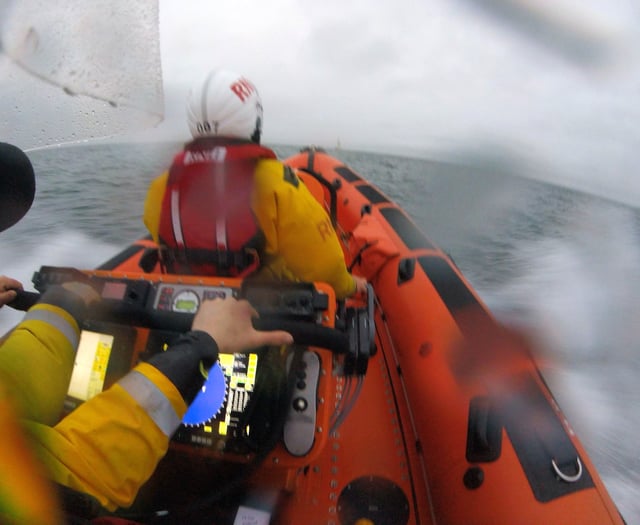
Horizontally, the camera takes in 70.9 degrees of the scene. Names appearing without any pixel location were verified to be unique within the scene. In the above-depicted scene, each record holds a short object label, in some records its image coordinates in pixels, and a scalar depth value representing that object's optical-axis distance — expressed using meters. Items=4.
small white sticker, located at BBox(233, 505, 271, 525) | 1.12
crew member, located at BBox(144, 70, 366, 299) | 1.17
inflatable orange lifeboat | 0.95
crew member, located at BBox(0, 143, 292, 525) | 0.47
